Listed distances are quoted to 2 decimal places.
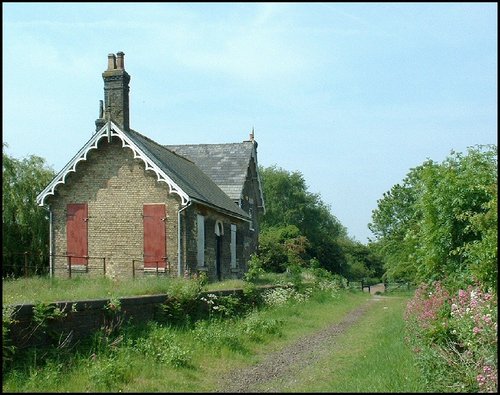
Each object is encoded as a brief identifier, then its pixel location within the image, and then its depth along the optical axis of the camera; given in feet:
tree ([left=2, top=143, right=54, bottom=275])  95.43
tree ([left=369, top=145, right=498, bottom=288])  44.73
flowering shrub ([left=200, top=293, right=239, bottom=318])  51.65
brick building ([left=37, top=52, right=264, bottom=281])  75.82
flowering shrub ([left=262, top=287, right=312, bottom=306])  68.44
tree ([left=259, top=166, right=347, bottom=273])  256.11
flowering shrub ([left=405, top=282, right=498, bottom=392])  28.25
